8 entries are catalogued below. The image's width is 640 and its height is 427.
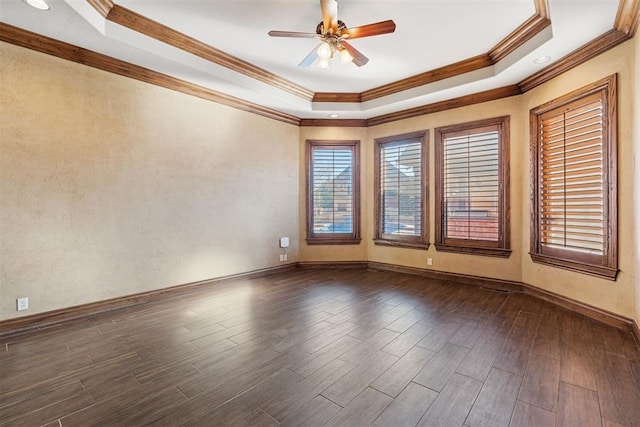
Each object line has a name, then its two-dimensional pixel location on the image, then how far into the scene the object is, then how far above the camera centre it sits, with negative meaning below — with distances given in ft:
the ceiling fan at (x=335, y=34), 8.98 +5.52
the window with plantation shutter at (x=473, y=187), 14.73 +1.06
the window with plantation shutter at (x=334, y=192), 19.30 +1.11
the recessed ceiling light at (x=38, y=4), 8.22 +5.77
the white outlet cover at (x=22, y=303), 9.70 -2.92
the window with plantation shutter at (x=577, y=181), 10.26 +0.98
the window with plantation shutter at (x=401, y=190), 17.37 +1.11
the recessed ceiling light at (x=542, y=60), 11.30 +5.62
